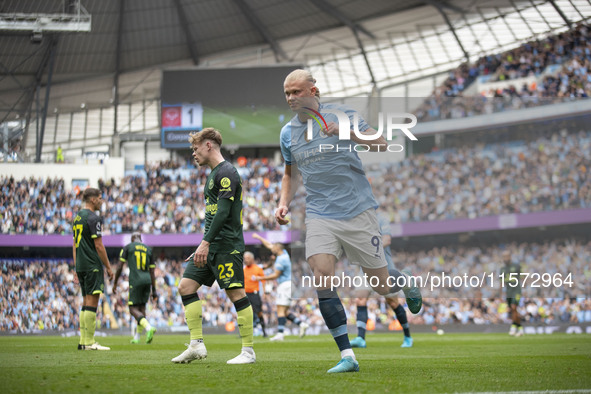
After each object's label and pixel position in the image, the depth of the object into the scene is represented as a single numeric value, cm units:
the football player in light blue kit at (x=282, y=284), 1505
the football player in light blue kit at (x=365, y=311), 1070
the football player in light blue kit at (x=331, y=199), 579
